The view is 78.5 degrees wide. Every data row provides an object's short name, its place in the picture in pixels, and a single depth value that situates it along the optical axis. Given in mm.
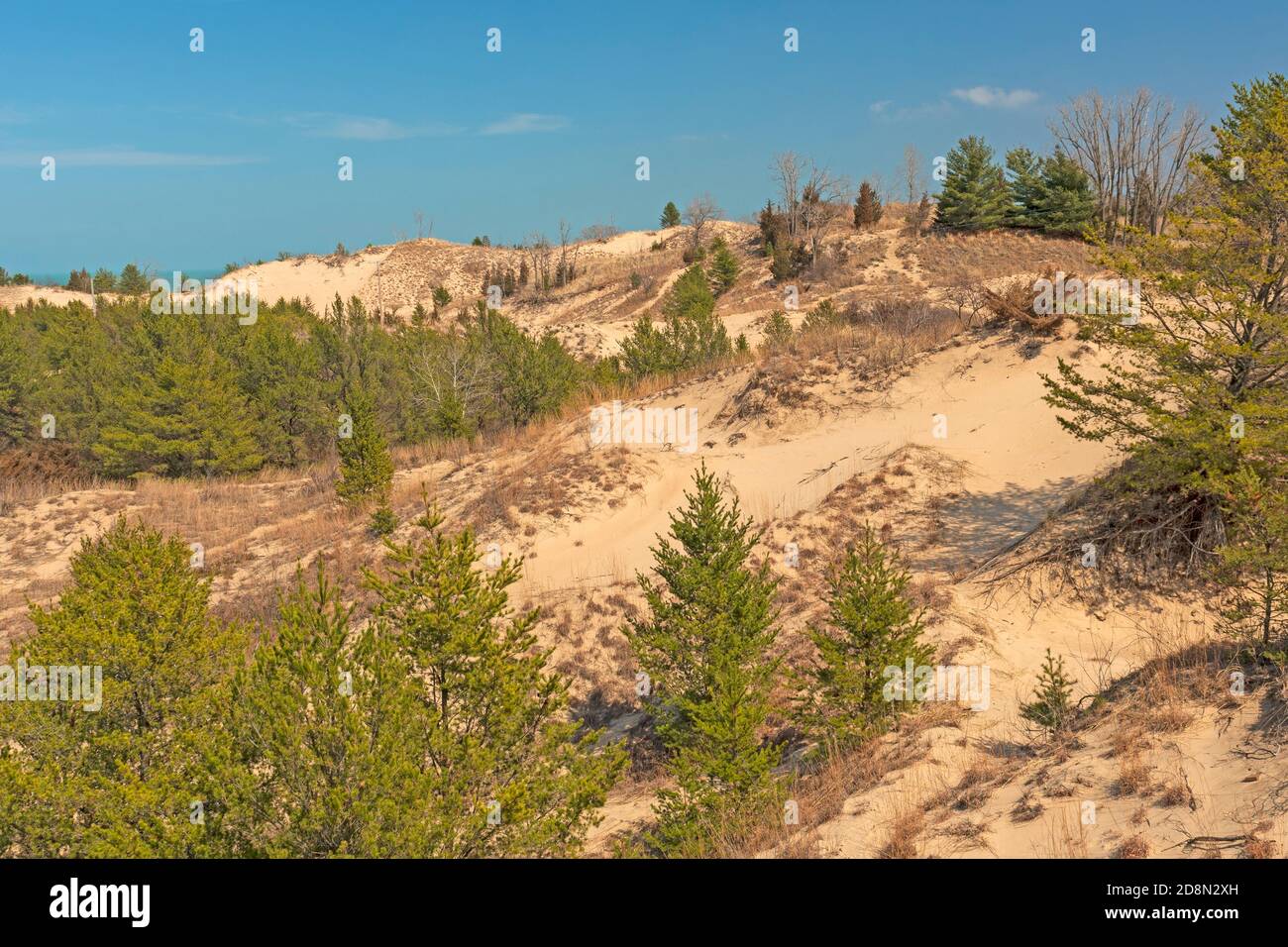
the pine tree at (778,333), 28803
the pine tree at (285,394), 35312
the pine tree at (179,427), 31625
